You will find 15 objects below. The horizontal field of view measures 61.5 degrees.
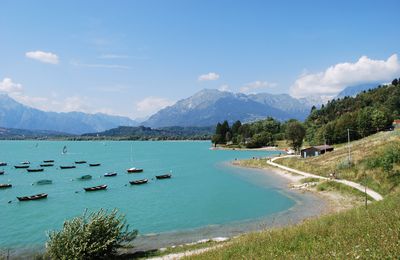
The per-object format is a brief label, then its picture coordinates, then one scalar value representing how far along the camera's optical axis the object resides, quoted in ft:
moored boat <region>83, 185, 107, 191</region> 237.04
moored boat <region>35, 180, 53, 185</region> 277.64
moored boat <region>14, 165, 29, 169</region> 420.93
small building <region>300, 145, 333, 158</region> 335.67
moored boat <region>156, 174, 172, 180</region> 299.85
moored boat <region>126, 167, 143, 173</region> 347.36
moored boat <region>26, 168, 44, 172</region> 378.98
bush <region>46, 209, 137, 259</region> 81.25
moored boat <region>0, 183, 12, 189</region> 261.93
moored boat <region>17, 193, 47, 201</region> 203.51
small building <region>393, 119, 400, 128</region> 432.17
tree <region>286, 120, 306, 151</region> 426.92
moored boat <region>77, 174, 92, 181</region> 304.26
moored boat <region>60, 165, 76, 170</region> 409.28
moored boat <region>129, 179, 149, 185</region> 267.33
